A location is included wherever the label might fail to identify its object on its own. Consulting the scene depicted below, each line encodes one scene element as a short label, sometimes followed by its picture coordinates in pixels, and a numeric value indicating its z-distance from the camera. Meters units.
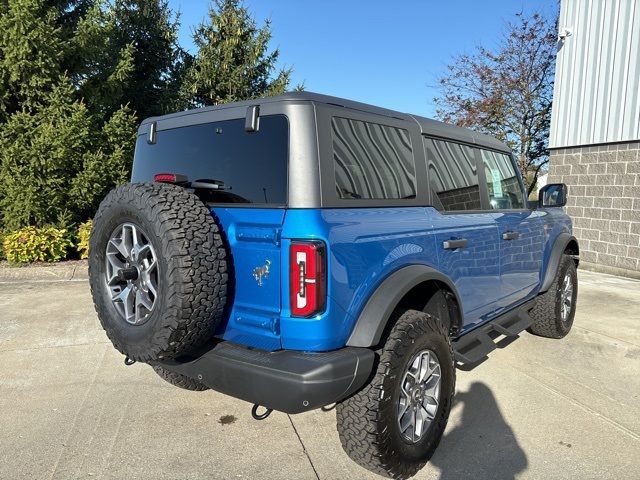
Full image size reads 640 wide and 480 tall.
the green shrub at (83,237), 8.07
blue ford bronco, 2.10
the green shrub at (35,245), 7.59
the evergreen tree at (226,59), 9.97
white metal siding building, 8.02
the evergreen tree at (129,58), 8.26
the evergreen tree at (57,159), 7.54
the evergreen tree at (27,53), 7.30
